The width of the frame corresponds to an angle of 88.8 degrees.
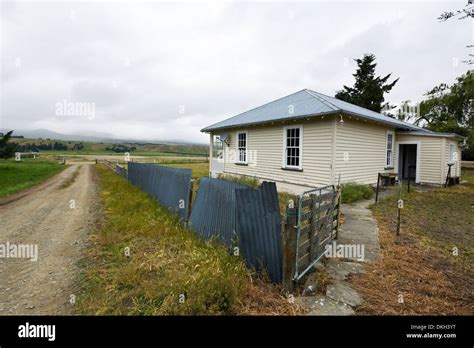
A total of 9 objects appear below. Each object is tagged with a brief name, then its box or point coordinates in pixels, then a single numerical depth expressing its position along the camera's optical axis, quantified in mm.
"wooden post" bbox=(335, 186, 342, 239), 4871
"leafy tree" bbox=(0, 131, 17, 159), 23516
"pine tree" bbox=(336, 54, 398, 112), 32375
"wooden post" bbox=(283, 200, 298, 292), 3016
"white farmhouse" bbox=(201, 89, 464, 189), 9679
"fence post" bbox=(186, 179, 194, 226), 6048
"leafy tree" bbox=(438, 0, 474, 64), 6326
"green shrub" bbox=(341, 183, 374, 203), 9062
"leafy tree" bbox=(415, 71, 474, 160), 29016
